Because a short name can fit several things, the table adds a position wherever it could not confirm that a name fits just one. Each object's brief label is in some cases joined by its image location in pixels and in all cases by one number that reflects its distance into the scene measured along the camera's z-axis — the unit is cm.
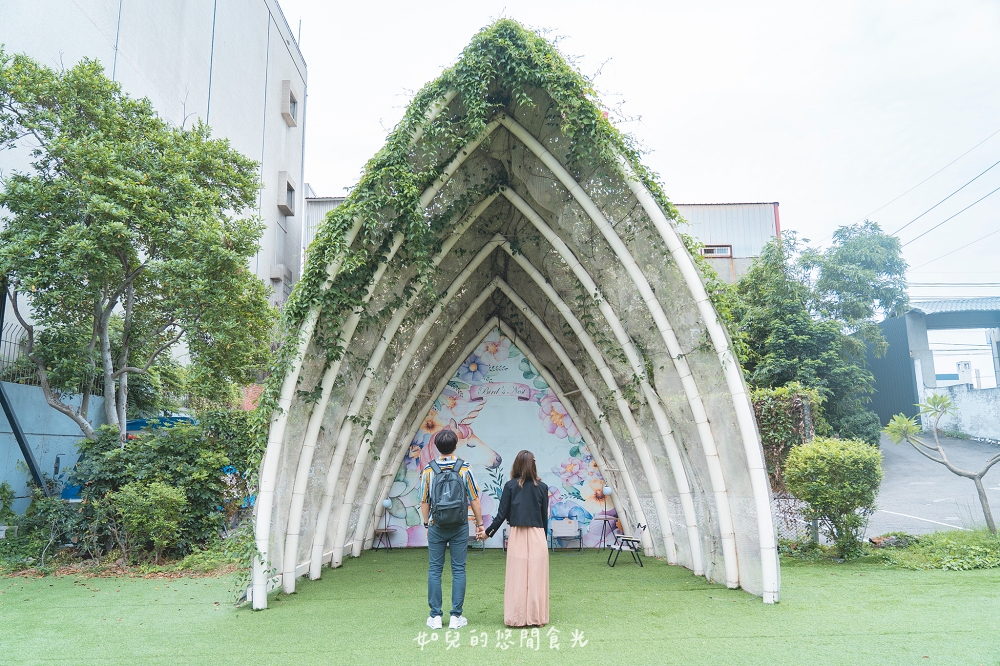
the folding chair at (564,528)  1075
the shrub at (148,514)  930
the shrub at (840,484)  844
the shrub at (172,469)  973
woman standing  557
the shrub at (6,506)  1038
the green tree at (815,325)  1991
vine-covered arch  665
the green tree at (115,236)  948
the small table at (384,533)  1091
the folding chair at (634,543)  866
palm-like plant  955
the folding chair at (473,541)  1072
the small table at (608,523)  1076
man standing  554
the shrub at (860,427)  1986
